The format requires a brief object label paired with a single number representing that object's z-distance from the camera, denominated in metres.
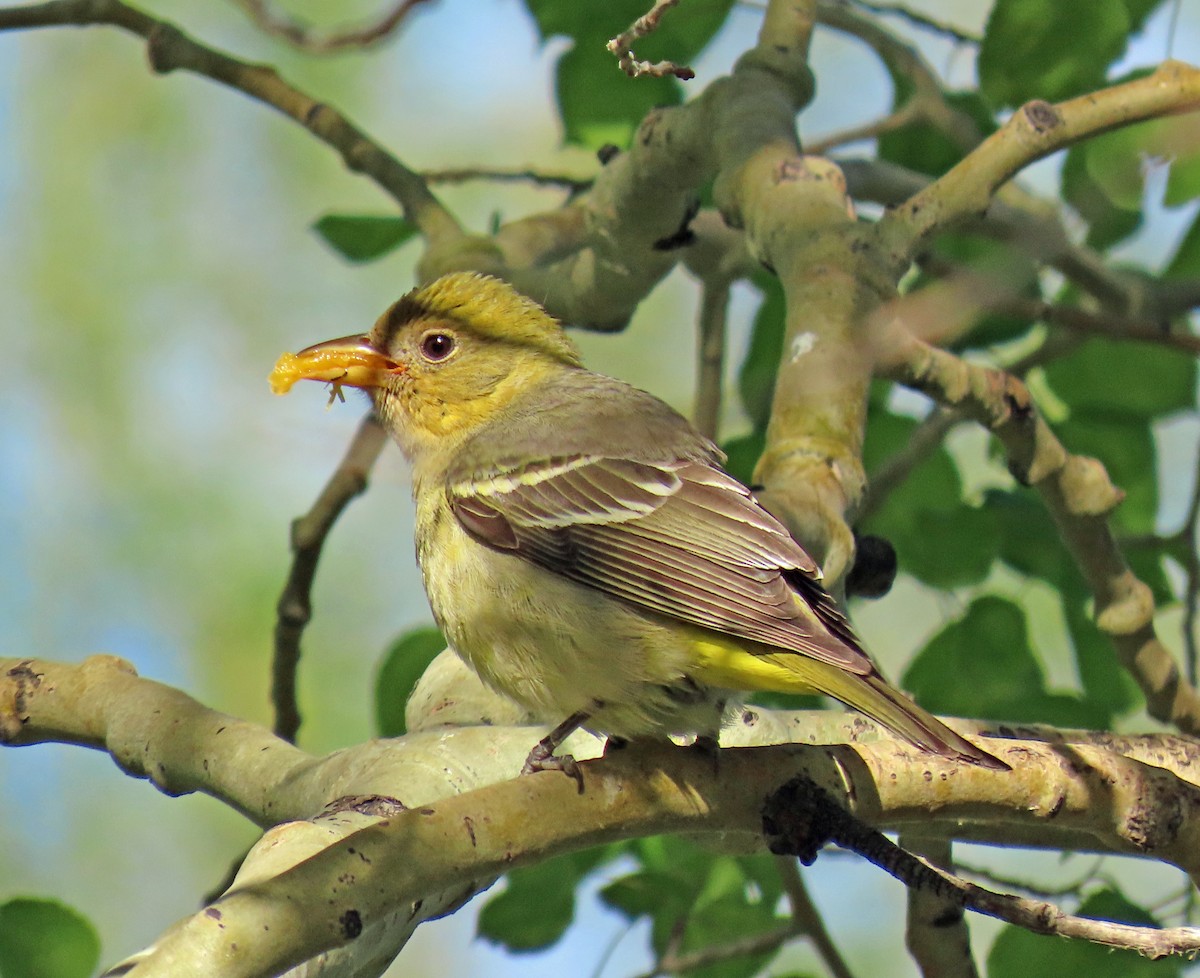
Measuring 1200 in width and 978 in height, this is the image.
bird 6.23
